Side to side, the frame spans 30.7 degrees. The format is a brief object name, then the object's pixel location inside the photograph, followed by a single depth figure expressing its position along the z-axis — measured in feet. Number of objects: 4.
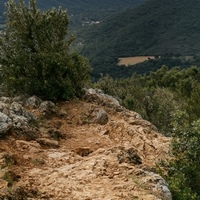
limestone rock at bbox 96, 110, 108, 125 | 59.21
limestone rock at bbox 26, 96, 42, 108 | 59.71
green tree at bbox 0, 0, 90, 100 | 63.41
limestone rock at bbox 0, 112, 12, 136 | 43.96
